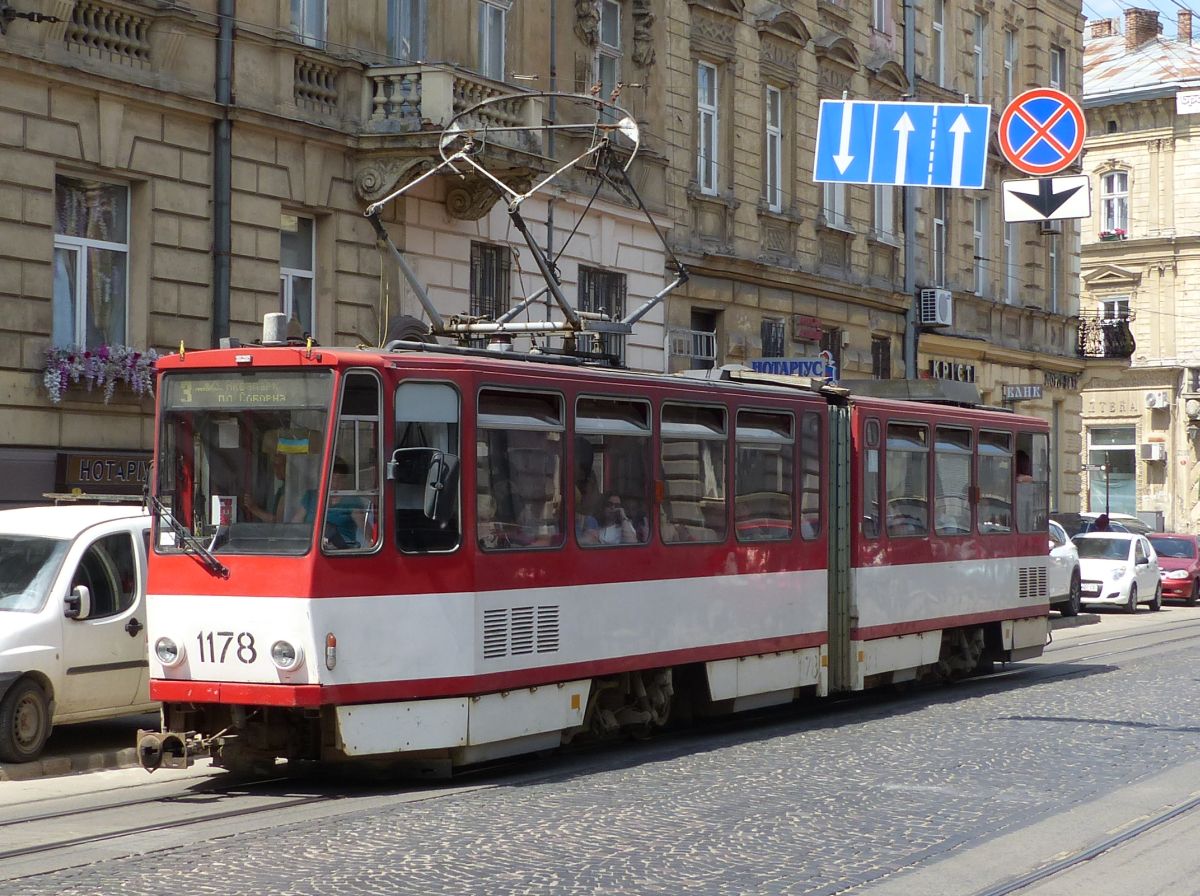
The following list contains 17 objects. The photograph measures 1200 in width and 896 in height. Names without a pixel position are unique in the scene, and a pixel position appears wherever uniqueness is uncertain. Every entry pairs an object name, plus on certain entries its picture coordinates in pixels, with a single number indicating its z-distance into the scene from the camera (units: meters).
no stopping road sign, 17.53
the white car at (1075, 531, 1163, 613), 32.03
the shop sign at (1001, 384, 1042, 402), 39.31
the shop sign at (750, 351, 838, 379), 27.97
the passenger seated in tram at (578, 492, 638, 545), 12.27
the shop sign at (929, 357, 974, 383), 37.72
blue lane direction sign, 17.78
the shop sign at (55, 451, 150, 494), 17.69
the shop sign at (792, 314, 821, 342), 31.95
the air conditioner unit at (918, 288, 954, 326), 36.12
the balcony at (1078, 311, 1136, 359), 45.28
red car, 36.03
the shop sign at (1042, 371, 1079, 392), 43.62
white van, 11.90
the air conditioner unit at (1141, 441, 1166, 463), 61.00
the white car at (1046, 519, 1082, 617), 29.09
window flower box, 17.53
